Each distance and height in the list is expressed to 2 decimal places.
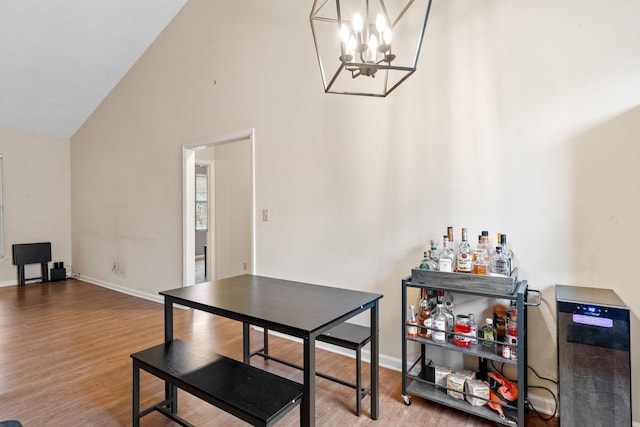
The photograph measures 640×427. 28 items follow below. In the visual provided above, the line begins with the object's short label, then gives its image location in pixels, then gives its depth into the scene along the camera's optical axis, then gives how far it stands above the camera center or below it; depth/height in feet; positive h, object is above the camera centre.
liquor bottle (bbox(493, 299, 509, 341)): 6.52 -2.16
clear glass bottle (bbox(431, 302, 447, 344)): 6.68 -2.38
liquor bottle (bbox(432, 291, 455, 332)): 6.94 -2.08
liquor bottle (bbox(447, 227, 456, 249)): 6.84 -0.50
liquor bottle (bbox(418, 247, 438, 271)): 7.00 -1.15
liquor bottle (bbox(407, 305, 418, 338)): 7.01 -2.48
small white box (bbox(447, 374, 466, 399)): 6.58 -3.50
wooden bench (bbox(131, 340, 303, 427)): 4.53 -2.64
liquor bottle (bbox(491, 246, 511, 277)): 6.37 -1.06
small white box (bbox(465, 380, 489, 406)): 6.32 -3.47
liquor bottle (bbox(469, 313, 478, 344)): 6.38 -2.40
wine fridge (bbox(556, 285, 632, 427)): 4.93 -2.32
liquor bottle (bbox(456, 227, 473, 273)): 6.59 -0.97
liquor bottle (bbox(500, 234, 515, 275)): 6.36 -0.84
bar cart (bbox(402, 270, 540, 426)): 5.82 -2.66
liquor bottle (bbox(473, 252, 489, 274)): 6.49 -1.10
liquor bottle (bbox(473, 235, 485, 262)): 6.68 -0.85
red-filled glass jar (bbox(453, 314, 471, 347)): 6.47 -2.41
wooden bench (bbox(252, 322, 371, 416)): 6.48 -2.61
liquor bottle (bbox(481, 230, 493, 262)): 6.48 -0.72
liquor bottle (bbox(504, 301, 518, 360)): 5.98 -2.24
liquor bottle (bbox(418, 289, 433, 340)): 6.91 -2.31
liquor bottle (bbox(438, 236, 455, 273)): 6.72 -1.01
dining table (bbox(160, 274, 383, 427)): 4.74 -1.63
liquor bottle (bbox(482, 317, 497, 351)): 6.51 -2.45
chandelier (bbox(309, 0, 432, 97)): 4.50 +3.62
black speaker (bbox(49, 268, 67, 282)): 18.37 -3.48
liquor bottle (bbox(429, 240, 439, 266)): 6.95 -0.94
